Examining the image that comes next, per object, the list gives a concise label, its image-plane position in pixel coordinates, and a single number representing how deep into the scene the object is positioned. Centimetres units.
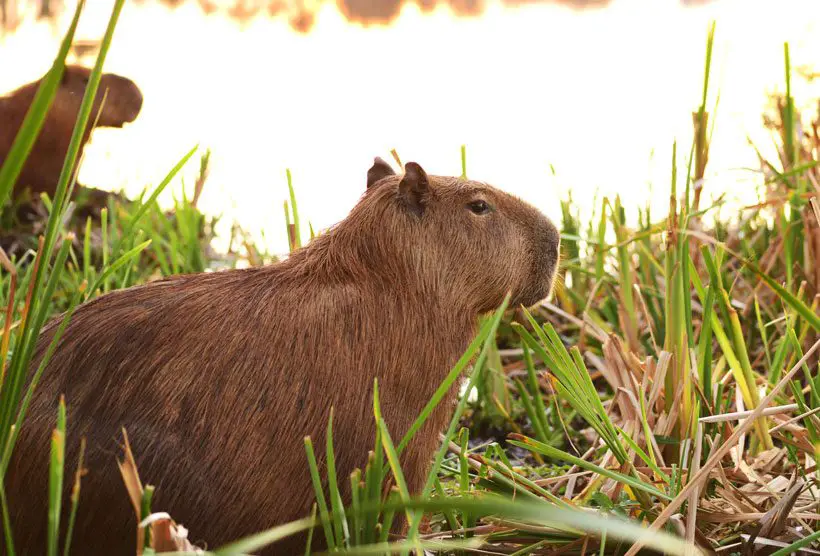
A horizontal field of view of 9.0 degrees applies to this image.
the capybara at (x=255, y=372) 651
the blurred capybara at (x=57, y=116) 1146
